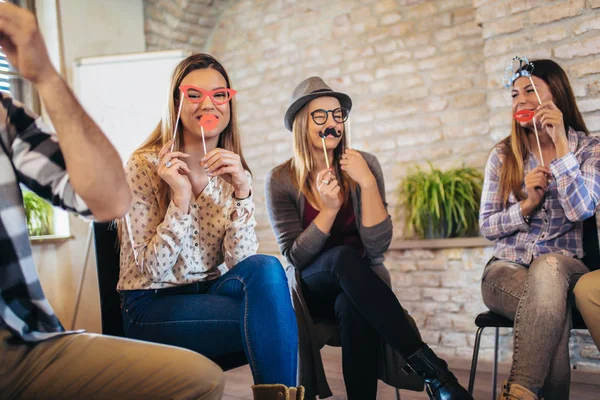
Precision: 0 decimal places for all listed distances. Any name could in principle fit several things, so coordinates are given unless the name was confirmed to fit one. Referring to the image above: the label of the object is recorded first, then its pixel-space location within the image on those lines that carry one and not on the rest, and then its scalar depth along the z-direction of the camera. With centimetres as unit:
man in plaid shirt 88
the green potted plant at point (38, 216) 360
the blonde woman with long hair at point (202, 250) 143
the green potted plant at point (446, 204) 343
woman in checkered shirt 179
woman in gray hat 184
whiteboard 375
